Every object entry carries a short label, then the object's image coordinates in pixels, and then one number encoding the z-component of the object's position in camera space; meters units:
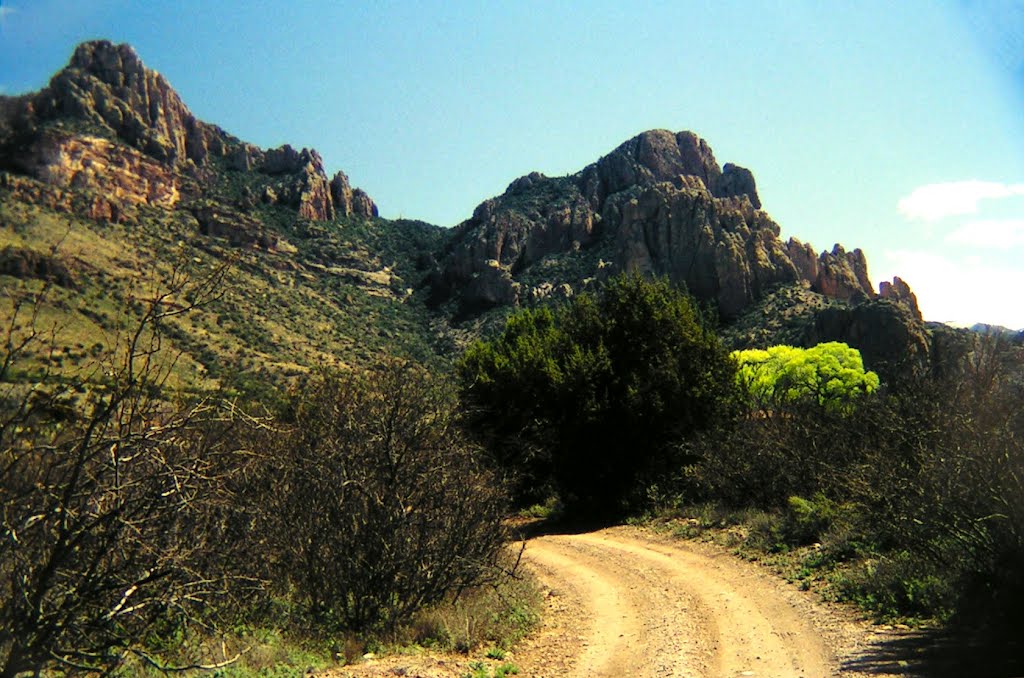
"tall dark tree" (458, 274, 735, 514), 23.28
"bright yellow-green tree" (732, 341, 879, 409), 44.34
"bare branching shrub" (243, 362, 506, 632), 9.36
